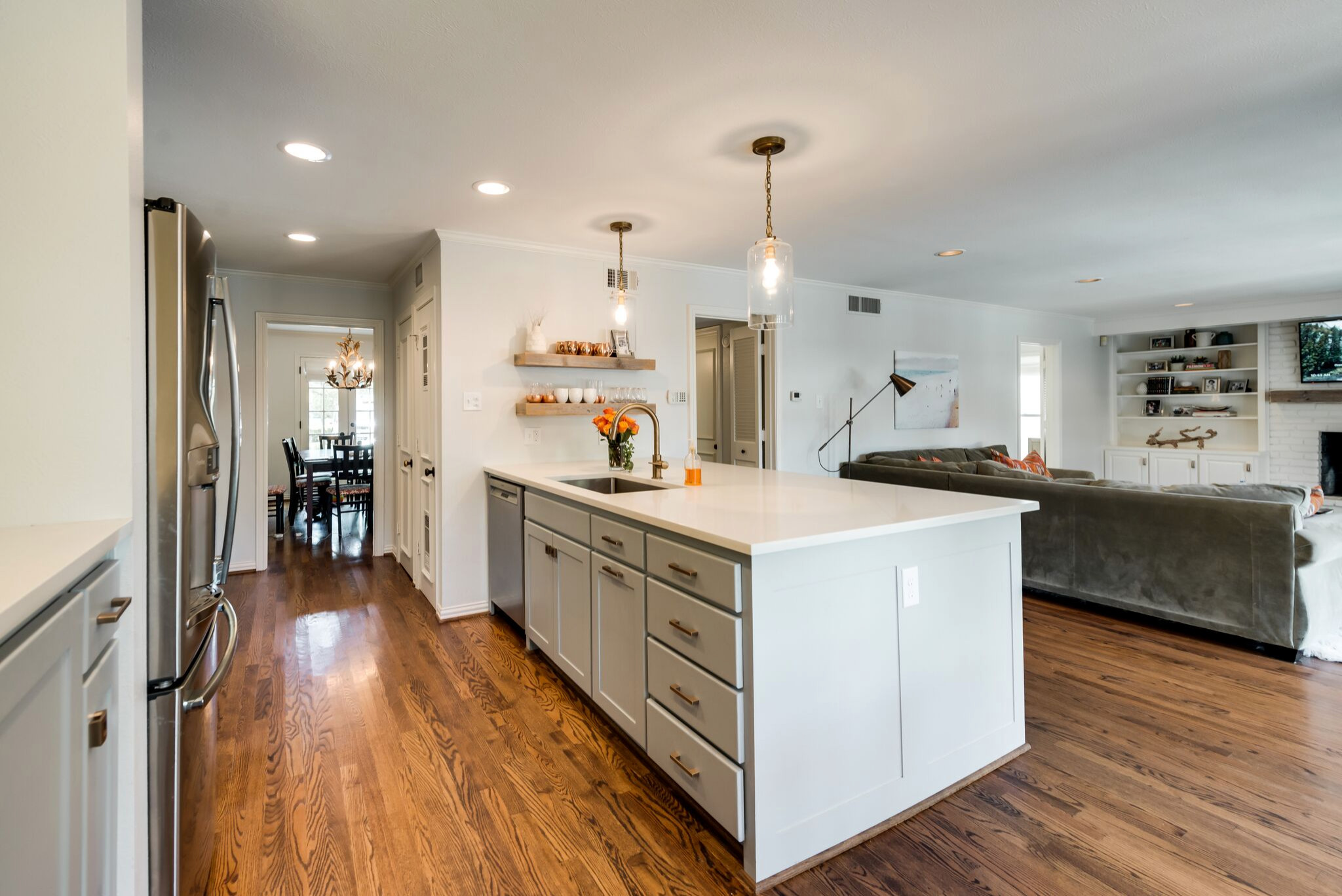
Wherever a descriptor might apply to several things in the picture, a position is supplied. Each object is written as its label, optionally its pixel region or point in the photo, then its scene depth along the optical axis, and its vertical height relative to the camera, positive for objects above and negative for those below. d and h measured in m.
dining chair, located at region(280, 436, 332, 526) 6.52 -0.33
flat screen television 6.54 +0.89
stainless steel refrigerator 1.29 -0.17
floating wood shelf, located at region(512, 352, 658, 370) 3.87 +0.51
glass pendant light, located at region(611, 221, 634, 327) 3.61 +0.83
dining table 6.03 -0.21
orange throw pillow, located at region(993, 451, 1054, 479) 5.32 -0.20
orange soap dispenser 2.79 -0.14
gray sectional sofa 2.94 -0.60
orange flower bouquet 3.37 +0.03
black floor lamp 5.46 +0.48
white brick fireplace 6.82 +0.15
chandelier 7.10 +0.87
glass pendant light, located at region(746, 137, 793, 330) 2.47 +0.63
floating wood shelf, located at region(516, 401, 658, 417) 3.91 +0.21
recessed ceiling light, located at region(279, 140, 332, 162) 2.54 +1.19
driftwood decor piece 7.69 +0.00
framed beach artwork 6.07 +0.46
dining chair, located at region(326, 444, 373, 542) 6.14 -0.30
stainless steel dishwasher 3.30 -0.57
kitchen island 1.63 -0.61
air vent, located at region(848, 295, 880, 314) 5.67 +1.22
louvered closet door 5.72 +0.41
